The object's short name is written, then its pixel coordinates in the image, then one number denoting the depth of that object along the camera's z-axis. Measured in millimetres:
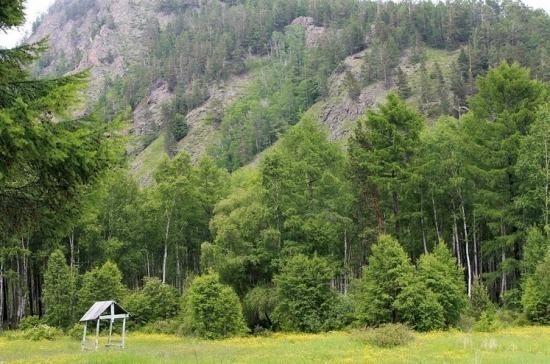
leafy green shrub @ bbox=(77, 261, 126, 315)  41531
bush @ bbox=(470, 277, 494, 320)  31183
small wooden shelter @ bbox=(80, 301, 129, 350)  26062
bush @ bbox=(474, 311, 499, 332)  27422
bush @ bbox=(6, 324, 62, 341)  35362
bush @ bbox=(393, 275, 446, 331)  29250
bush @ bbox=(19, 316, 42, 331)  40759
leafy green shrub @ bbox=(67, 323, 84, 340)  36600
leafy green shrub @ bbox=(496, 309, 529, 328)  29258
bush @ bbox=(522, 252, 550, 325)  28734
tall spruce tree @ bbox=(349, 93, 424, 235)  35656
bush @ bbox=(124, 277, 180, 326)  42094
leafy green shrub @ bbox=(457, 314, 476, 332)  28708
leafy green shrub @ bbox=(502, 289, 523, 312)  32750
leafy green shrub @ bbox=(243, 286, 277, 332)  35312
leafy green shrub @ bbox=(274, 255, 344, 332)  33875
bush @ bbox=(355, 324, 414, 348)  19984
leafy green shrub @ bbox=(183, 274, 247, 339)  32781
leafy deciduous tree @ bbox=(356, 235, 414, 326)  30391
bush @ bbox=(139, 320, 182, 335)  37844
